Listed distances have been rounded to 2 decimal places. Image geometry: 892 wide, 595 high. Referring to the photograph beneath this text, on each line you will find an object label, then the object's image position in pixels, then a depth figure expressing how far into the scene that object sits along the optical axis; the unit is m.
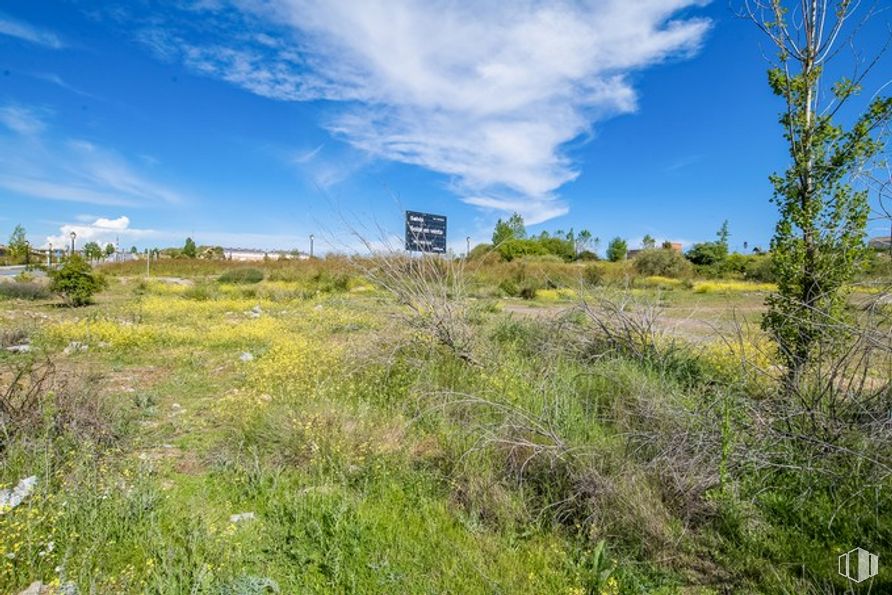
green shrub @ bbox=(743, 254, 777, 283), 27.69
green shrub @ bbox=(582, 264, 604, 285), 20.82
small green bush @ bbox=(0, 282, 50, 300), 14.32
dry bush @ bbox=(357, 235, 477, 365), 5.56
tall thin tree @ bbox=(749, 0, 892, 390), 4.23
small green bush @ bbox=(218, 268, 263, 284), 22.92
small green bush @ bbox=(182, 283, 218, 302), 15.52
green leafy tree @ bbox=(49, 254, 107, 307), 12.88
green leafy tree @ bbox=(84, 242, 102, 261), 49.75
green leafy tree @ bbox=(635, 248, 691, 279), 31.23
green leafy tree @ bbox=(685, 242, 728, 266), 38.69
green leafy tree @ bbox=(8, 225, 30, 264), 43.50
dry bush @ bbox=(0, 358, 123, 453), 3.31
